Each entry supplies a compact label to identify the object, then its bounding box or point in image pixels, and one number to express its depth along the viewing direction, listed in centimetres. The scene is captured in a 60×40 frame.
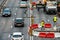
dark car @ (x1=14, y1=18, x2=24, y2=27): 6894
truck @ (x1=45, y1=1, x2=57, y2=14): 8369
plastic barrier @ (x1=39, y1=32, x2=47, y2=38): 5299
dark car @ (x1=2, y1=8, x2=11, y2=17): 8181
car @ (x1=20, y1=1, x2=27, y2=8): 9394
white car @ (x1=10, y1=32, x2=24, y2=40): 5367
